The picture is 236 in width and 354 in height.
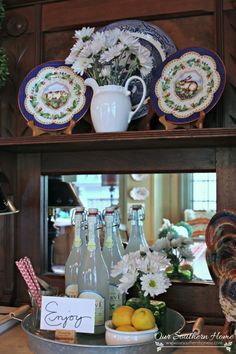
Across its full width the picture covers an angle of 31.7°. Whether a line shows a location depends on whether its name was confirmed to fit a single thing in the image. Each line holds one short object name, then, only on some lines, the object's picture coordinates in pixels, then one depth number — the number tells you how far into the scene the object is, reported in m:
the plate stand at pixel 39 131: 1.35
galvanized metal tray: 0.99
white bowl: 1.01
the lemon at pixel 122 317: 1.05
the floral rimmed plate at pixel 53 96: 1.34
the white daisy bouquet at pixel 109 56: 1.21
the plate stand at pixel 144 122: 1.33
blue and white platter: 1.33
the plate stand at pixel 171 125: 1.24
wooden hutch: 1.31
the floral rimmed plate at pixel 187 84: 1.22
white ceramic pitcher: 1.19
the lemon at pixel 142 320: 1.03
